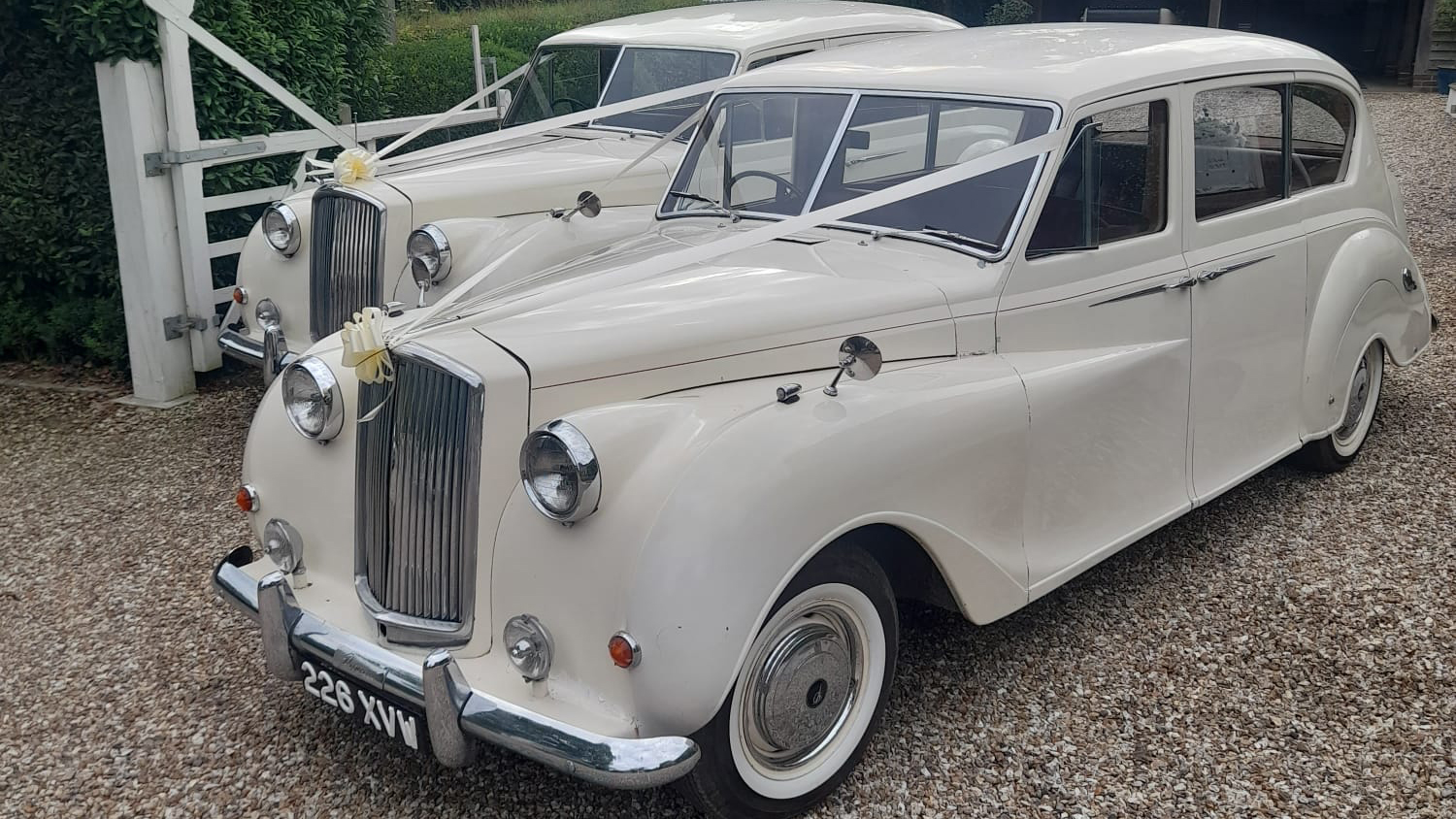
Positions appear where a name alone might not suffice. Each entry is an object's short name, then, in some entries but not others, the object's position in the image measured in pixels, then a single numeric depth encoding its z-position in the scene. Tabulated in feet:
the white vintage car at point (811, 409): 8.91
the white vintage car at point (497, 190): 18.12
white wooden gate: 20.20
